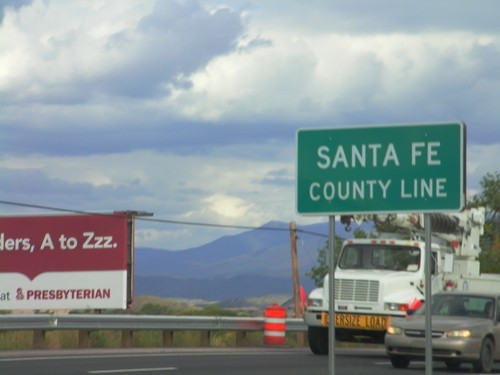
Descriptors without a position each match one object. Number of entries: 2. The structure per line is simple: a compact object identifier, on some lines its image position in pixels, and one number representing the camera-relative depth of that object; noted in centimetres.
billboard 3988
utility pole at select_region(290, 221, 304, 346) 4746
